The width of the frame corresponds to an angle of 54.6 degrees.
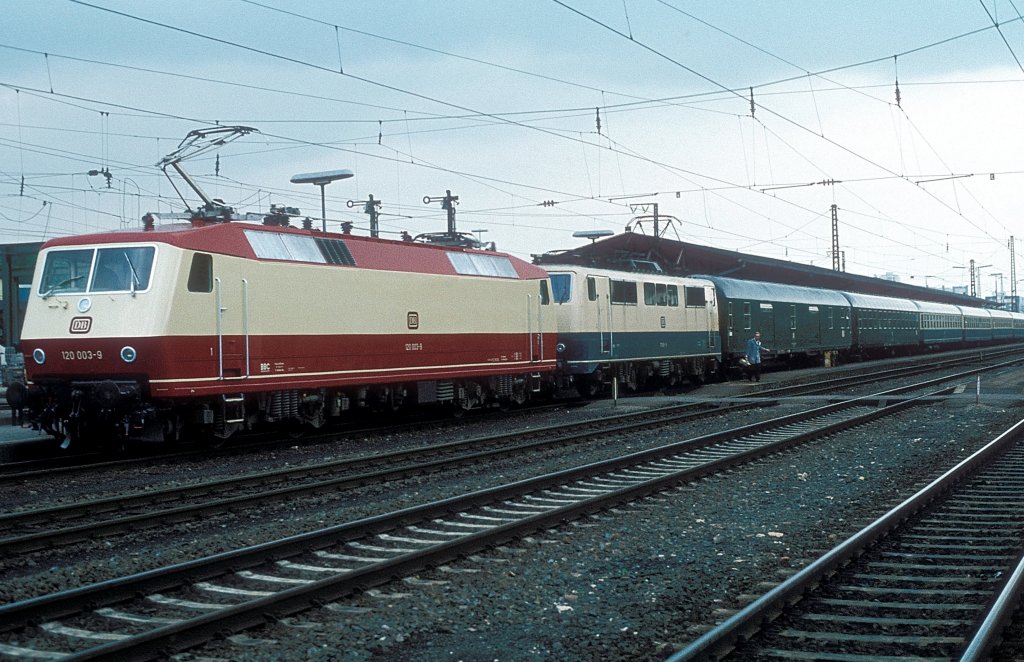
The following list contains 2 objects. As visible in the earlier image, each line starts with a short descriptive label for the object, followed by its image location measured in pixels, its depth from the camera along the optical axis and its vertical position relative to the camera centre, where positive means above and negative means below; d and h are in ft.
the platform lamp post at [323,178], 96.43 +17.15
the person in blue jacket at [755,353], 103.55 -1.83
